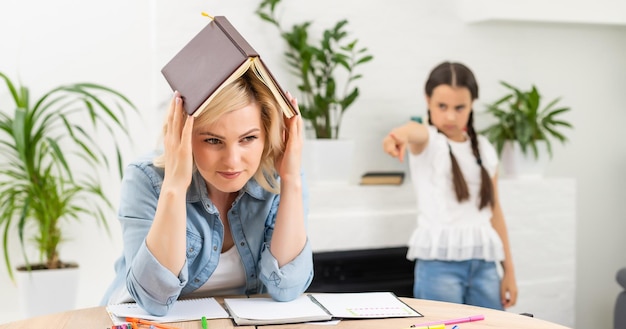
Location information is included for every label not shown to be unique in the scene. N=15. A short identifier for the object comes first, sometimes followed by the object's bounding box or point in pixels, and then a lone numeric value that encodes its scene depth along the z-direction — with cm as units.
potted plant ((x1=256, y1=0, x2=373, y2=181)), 311
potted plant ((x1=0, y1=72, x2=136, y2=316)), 269
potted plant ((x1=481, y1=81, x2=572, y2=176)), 340
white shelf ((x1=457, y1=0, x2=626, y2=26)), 346
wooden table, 133
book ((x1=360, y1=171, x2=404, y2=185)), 326
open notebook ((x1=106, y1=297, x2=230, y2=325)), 138
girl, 265
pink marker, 133
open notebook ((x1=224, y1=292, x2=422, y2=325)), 138
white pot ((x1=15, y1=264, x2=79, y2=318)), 267
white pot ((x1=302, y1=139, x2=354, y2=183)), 311
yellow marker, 124
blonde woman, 139
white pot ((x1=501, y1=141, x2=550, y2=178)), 347
